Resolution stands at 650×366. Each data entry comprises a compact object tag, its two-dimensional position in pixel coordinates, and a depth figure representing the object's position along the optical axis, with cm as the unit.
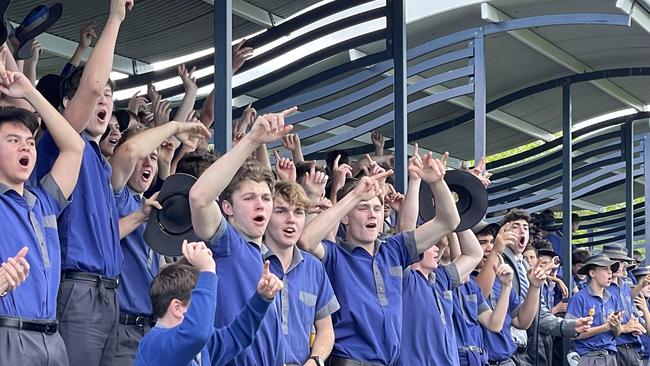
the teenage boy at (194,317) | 923
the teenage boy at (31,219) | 970
